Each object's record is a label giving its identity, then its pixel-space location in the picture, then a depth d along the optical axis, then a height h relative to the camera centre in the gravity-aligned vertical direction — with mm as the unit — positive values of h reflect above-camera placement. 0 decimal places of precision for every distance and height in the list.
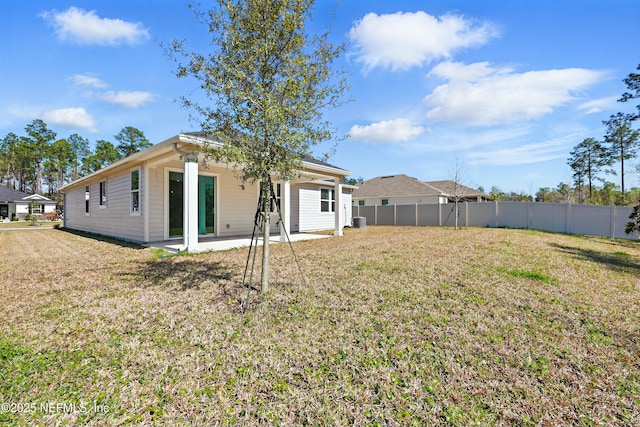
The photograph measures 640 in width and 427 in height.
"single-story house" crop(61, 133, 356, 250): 7426 +436
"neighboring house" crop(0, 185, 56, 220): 30562 +816
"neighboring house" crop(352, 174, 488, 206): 24719 +1660
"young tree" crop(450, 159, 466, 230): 17797 +2274
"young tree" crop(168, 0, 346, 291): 3562 +1694
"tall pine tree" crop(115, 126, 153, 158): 45906 +11751
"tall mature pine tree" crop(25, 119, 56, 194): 42156 +10857
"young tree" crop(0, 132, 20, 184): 42131 +8586
